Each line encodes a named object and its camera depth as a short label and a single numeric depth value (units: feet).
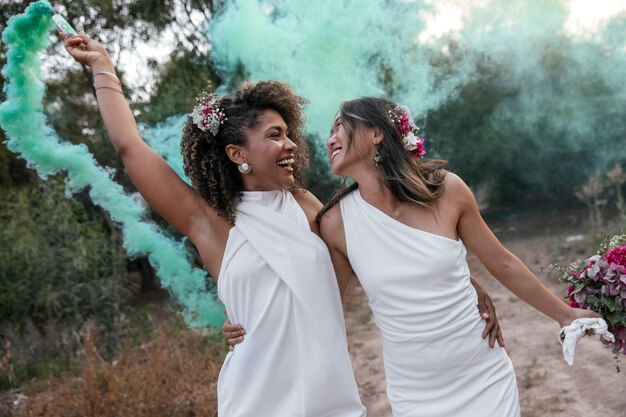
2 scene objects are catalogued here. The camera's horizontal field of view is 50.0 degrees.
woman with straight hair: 7.57
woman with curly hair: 7.77
